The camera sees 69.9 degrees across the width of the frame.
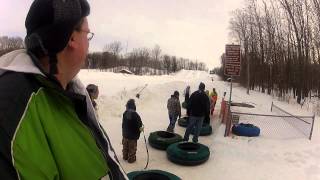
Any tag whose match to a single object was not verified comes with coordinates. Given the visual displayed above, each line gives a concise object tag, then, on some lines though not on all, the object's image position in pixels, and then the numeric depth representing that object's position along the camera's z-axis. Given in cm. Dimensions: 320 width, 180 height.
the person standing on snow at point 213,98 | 1239
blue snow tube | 880
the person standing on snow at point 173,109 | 916
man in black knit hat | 72
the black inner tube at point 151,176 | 520
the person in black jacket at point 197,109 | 797
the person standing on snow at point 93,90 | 512
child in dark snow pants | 640
